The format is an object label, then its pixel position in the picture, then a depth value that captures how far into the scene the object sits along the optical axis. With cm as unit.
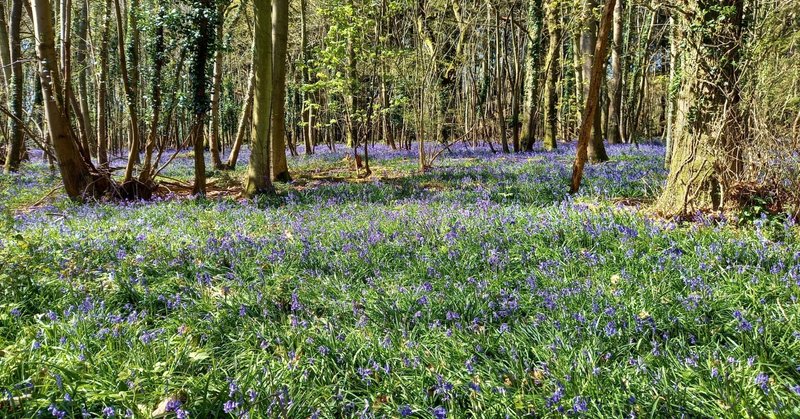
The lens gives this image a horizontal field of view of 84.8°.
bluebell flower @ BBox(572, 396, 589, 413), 210
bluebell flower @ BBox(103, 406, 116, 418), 217
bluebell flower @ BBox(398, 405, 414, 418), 229
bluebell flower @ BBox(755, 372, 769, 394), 215
